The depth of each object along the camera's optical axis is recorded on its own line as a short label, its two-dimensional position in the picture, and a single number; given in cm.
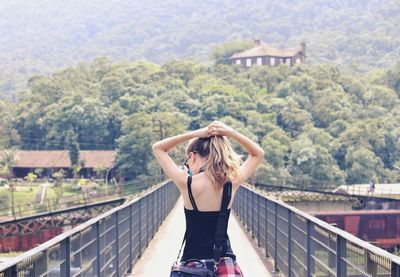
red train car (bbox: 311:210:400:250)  4350
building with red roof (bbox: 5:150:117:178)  11581
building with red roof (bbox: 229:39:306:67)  19738
